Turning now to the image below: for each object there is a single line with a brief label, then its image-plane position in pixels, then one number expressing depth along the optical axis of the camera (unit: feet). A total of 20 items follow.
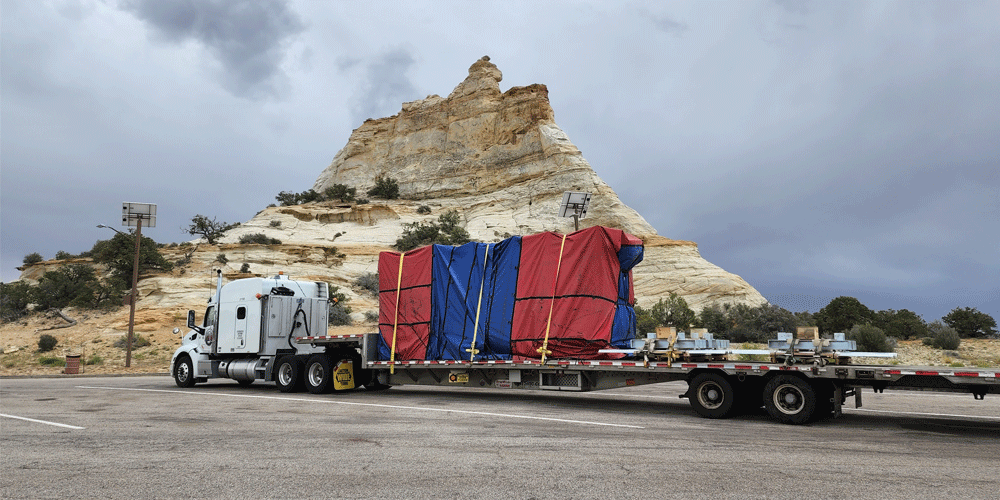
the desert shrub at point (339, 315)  123.64
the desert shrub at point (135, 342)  104.90
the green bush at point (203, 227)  204.44
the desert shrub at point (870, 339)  72.49
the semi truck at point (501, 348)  30.75
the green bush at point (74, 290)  134.41
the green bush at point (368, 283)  159.02
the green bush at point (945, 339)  92.22
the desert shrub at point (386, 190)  257.96
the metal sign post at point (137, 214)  93.81
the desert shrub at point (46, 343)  104.68
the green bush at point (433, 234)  189.06
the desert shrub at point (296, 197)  263.08
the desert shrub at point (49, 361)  94.89
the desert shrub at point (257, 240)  187.01
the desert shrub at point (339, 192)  259.19
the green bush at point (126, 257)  148.36
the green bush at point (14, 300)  134.27
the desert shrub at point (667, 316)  116.88
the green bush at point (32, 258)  178.51
